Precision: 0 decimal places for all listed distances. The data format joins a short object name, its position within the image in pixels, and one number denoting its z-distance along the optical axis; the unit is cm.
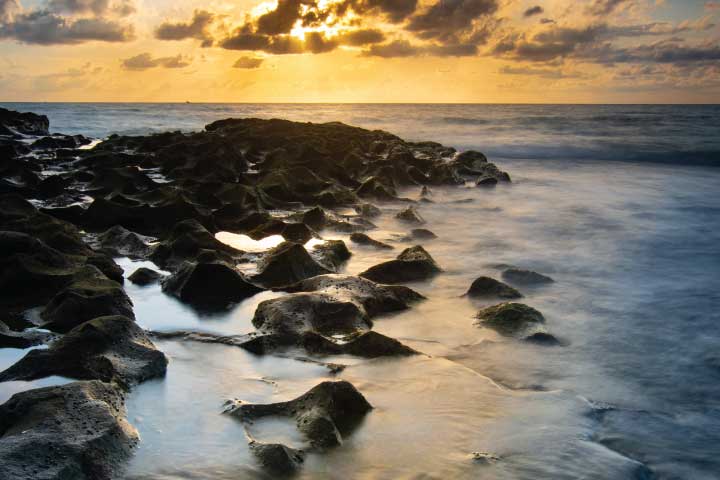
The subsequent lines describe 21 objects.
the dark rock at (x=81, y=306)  380
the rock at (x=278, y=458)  254
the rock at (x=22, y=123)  2358
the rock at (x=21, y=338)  354
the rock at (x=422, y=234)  762
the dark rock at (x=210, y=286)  459
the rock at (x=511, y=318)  436
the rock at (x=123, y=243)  580
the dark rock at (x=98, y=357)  309
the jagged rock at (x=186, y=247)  549
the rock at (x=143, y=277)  490
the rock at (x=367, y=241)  673
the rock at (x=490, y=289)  511
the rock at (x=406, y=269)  538
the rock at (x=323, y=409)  283
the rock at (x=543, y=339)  424
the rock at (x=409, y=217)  858
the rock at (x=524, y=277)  580
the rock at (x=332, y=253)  567
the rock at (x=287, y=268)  502
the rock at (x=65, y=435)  219
